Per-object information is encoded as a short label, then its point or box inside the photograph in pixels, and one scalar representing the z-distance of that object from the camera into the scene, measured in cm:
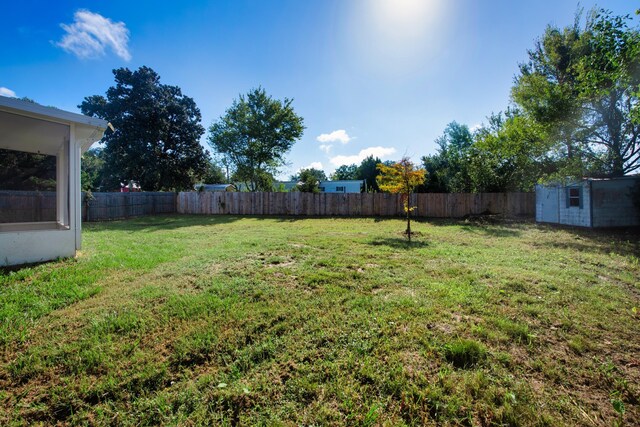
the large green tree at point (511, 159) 1313
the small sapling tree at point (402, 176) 871
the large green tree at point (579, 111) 1083
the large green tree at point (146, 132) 2034
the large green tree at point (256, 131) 2067
